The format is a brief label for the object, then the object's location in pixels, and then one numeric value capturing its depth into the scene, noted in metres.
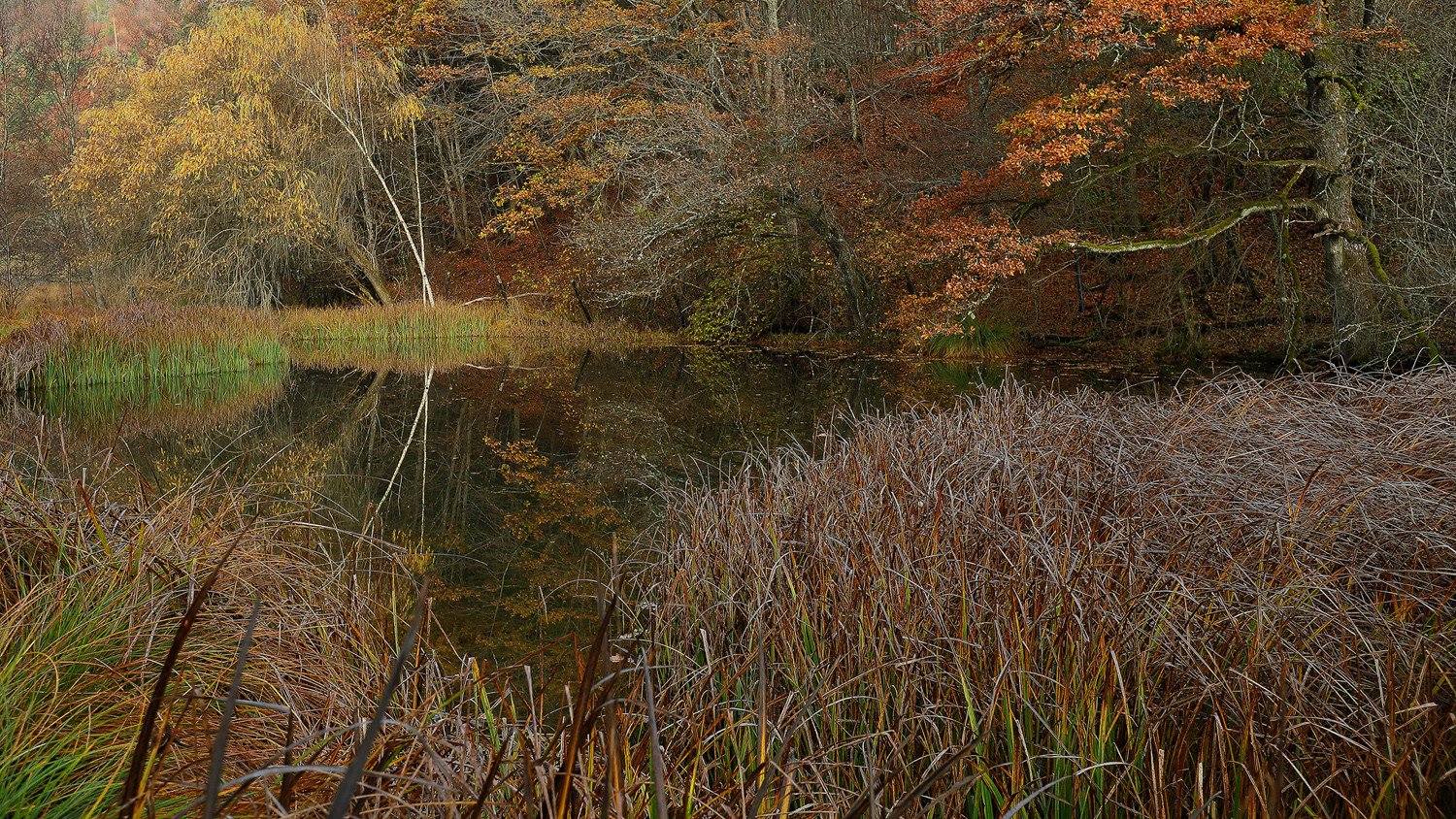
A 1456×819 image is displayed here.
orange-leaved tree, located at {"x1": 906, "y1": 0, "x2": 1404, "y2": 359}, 8.95
